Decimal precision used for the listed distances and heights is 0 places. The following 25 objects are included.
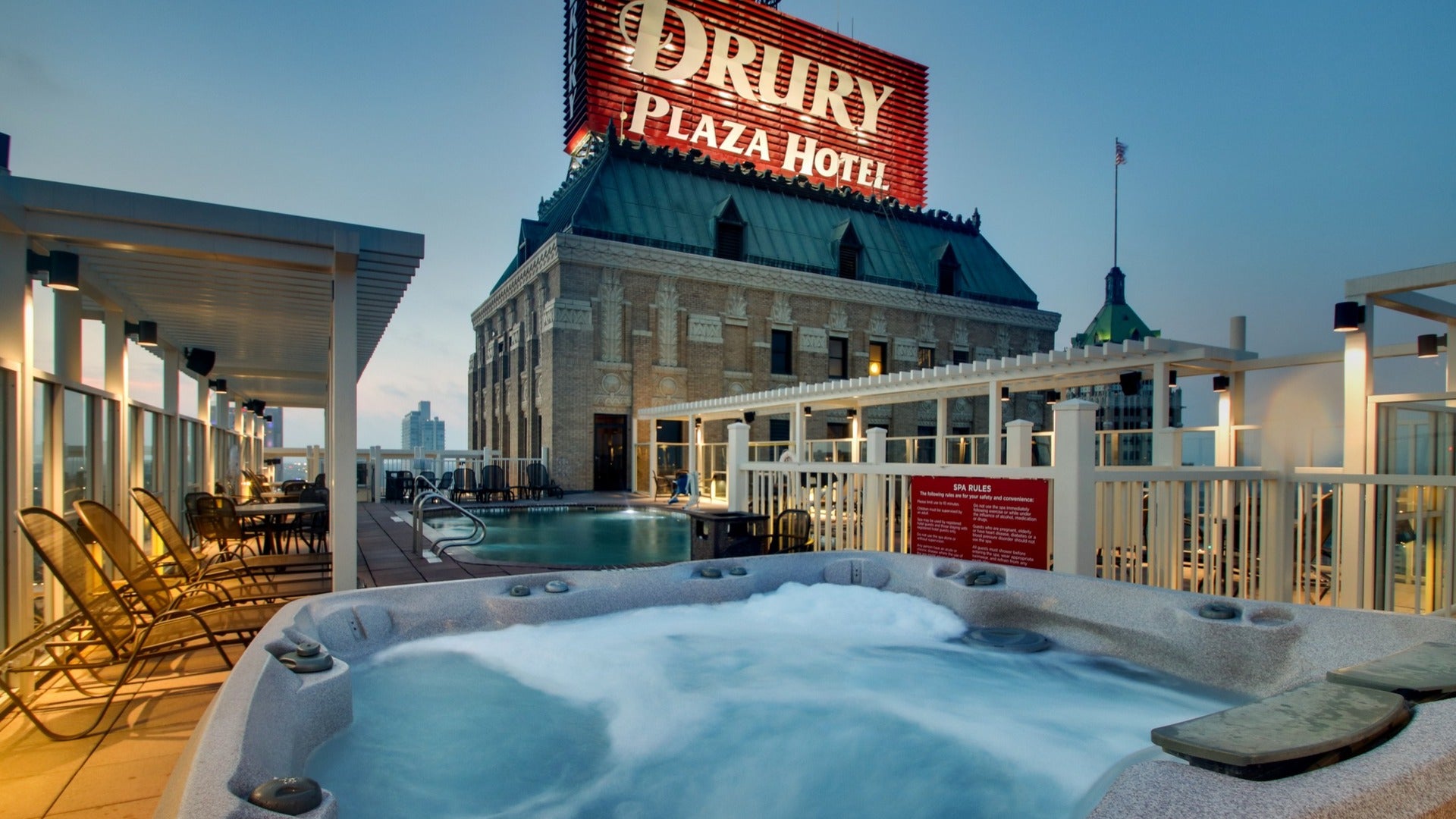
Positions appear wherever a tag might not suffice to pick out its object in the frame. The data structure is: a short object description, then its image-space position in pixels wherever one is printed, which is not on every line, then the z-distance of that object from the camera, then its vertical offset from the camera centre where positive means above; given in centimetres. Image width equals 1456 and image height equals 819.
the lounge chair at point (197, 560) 513 -109
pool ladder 788 -147
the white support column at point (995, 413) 1162 +7
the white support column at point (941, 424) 1201 -14
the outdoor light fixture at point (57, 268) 414 +85
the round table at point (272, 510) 630 -85
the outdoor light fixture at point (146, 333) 688 +78
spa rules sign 478 -73
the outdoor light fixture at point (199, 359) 944 +73
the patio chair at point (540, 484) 1766 -174
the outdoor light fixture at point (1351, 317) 601 +85
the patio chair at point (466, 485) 1579 -164
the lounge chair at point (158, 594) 343 -99
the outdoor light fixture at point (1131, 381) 1045 +53
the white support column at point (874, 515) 593 -82
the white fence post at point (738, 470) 720 -55
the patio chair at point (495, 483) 1631 -157
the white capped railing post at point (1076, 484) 441 -42
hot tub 158 -104
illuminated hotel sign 2605 +1297
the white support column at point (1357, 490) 486 -53
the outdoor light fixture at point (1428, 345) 714 +74
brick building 2016 +363
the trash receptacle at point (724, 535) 612 -103
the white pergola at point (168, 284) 372 +103
